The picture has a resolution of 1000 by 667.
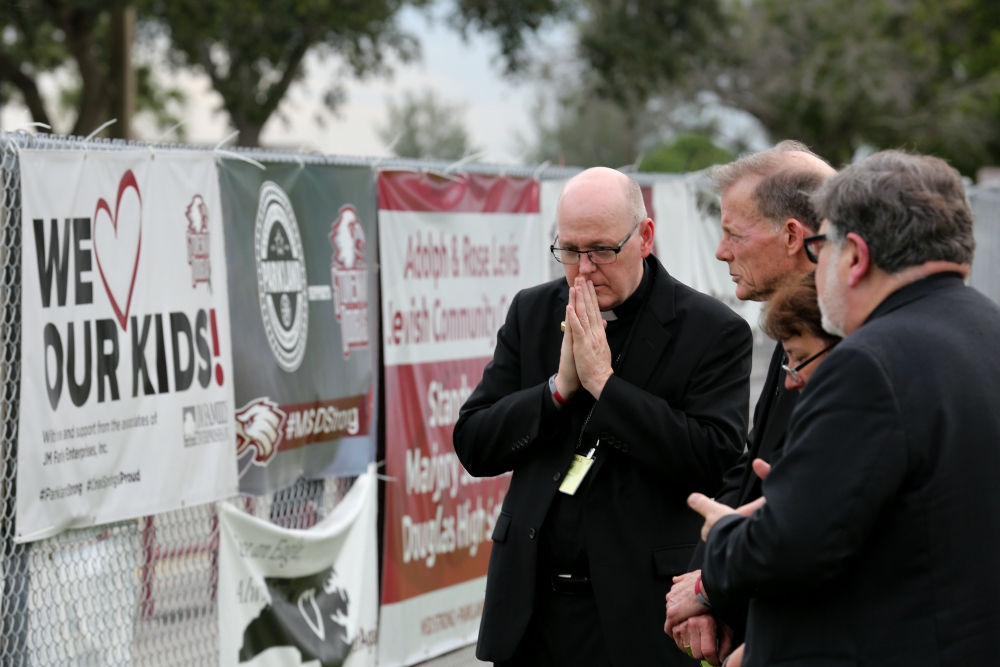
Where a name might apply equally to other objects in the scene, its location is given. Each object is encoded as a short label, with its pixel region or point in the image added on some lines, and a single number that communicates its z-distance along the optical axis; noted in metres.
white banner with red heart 7.21
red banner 10.52
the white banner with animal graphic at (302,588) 8.88
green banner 8.87
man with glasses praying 5.72
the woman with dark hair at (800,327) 4.42
